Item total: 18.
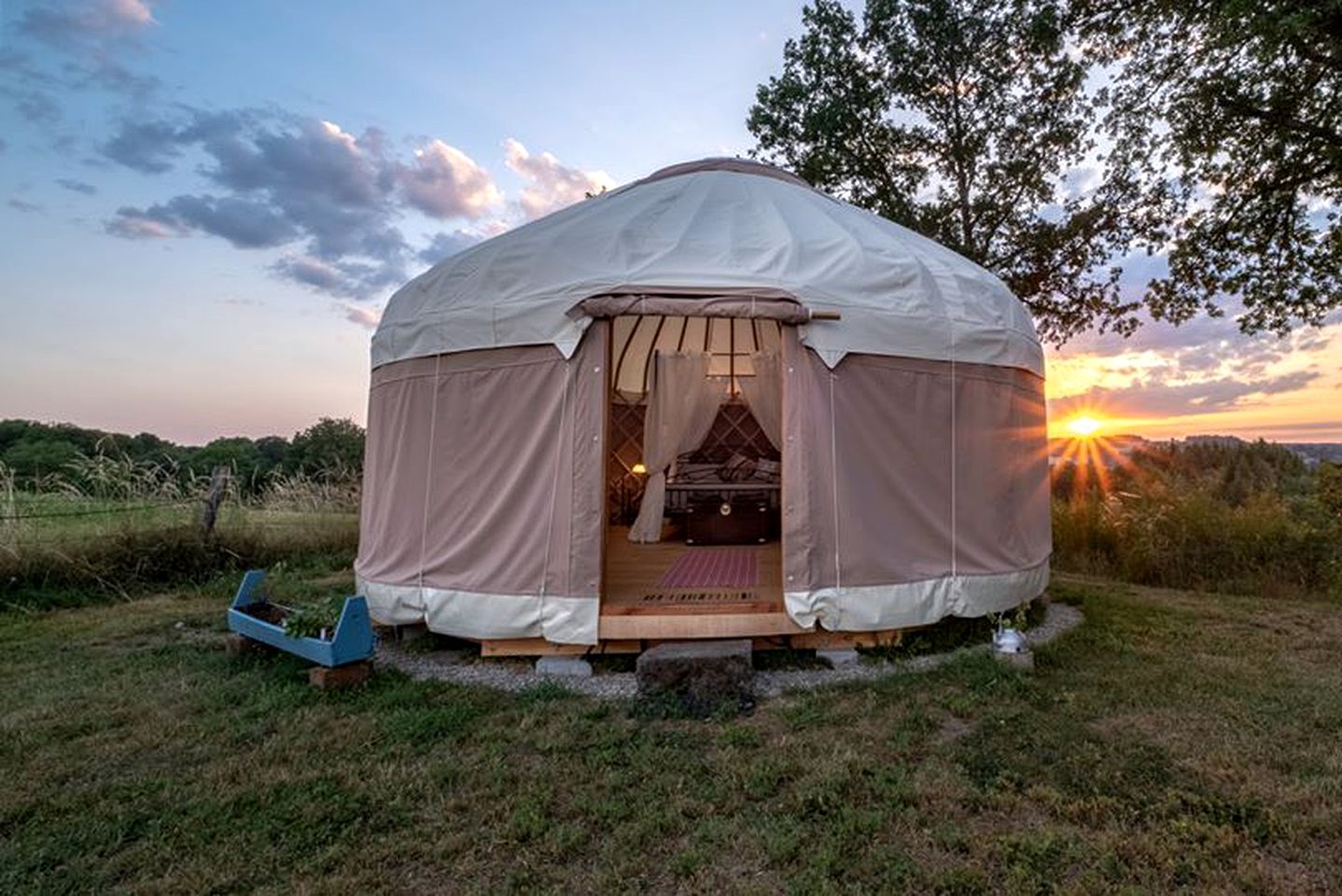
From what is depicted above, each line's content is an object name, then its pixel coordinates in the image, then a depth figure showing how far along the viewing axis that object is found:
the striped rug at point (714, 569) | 4.09
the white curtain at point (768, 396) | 6.45
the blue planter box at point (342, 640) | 2.89
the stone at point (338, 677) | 2.88
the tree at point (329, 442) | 11.99
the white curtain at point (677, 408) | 6.37
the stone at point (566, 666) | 3.18
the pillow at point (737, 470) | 6.24
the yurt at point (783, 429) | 3.25
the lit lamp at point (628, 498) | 6.91
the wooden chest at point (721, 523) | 5.57
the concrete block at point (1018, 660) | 3.14
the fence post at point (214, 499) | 5.53
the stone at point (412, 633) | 3.72
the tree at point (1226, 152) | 5.48
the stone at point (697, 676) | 2.80
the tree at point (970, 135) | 7.14
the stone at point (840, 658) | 3.27
